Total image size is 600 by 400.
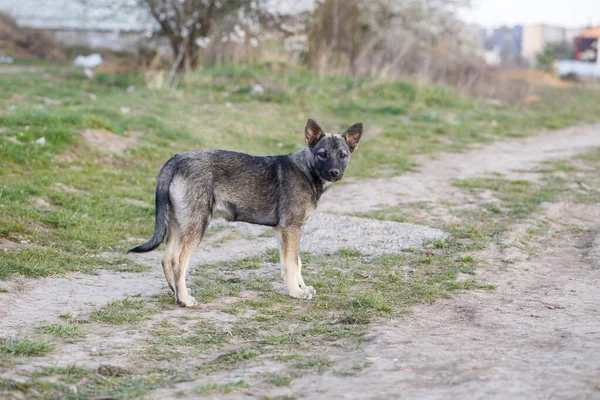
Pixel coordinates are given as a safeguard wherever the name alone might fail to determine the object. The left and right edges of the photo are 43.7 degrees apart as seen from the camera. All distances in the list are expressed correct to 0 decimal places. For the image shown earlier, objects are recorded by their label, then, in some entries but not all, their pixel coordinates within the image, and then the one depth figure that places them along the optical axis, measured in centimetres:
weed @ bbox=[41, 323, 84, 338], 504
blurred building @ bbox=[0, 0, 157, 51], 2676
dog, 598
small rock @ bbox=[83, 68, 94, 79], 1920
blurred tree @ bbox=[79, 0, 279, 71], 2028
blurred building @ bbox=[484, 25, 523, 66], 5416
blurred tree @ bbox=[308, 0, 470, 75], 2267
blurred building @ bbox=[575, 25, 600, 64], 4828
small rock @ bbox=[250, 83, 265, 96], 1791
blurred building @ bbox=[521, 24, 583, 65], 5547
